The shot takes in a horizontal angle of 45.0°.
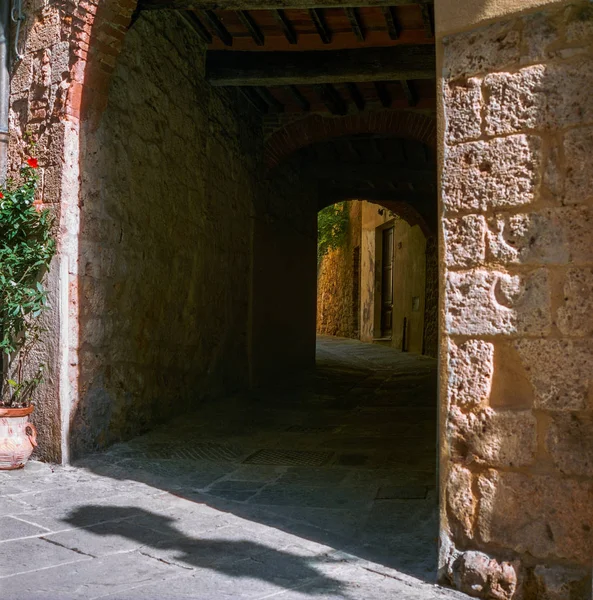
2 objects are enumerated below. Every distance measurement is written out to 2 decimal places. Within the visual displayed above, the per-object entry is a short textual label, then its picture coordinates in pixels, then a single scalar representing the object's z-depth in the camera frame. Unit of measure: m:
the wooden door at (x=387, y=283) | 17.06
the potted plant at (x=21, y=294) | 4.08
